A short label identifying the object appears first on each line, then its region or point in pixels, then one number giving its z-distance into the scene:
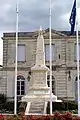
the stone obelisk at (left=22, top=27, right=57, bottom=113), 28.36
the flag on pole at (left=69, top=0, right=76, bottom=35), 22.56
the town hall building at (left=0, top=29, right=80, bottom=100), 42.53
